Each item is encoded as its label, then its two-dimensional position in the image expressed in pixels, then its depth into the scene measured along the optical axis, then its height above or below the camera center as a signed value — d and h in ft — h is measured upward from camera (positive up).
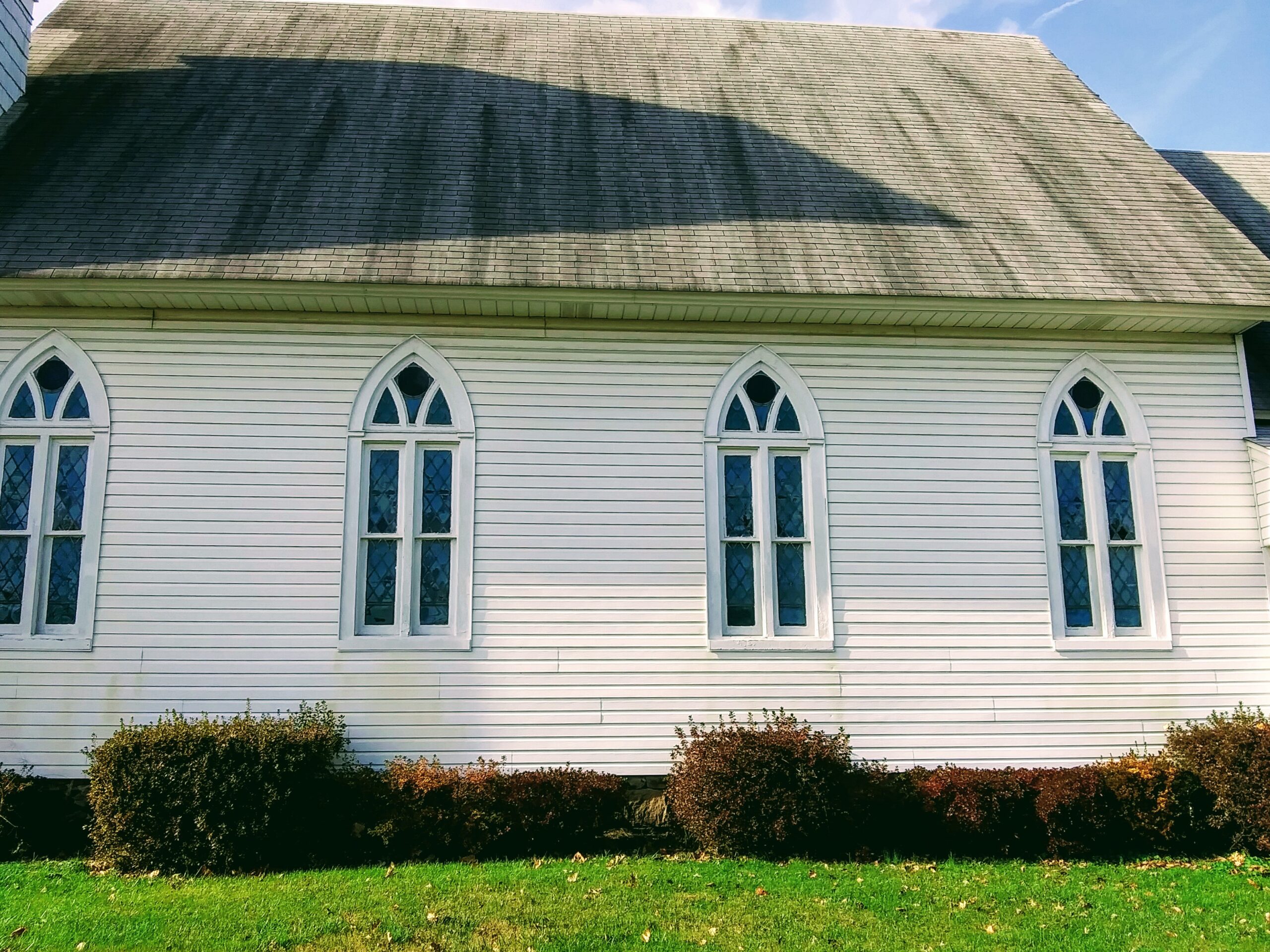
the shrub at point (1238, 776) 29.86 -3.37
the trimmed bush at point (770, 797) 28.37 -3.70
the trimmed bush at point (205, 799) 27.12 -3.50
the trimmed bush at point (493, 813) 28.40 -4.12
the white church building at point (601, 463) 31.55 +6.91
